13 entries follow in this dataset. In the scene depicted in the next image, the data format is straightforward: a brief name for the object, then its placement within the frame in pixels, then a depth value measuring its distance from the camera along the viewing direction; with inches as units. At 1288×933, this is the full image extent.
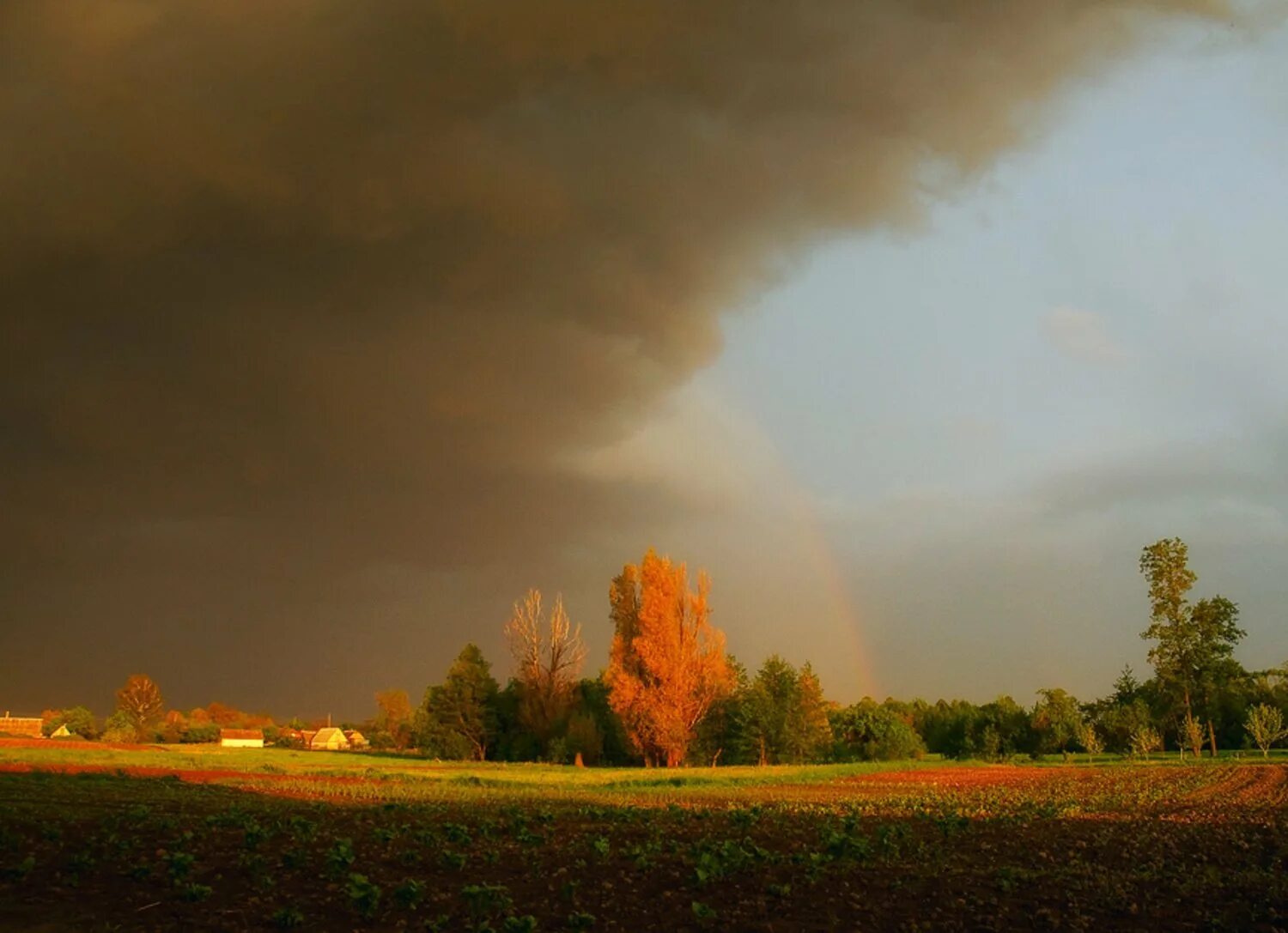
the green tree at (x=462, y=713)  3073.3
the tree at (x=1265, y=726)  2667.3
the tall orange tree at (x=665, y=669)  2593.5
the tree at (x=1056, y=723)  3331.7
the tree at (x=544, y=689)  2957.7
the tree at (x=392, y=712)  4875.0
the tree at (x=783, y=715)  2888.8
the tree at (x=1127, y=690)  3506.4
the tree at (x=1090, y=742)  3063.5
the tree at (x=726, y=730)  2714.1
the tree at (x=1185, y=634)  2979.8
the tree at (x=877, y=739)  3393.2
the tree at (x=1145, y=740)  2856.8
